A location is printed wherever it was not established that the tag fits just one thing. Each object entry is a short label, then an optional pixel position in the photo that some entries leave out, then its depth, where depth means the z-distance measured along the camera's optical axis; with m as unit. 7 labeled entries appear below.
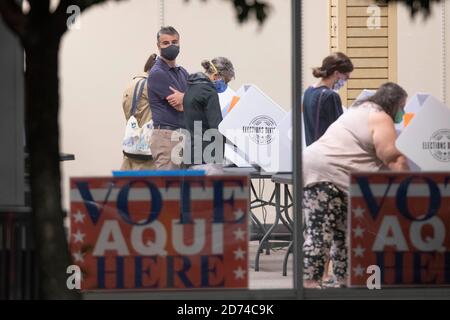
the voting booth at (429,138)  16.37
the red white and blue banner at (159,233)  15.57
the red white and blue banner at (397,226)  15.91
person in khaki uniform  17.09
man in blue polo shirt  17.33
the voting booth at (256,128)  18.97
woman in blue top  16.67
